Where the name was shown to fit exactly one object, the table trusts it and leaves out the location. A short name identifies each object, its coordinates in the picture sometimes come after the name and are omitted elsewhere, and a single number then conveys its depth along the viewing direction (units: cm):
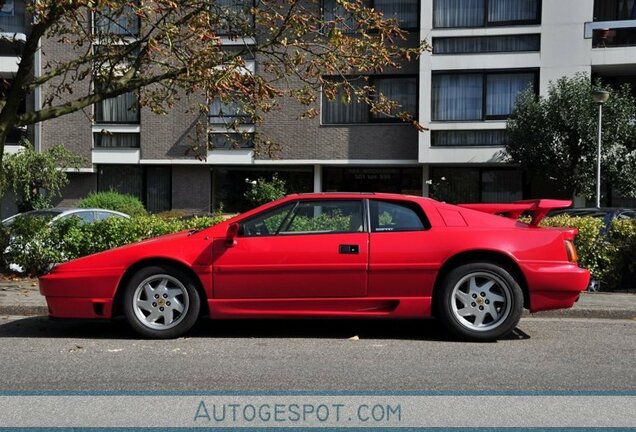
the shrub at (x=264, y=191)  2064
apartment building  1955
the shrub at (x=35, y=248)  1073
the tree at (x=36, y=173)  1948
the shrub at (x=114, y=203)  1969
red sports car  670
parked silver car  1357
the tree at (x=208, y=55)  953
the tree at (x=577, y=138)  1712
